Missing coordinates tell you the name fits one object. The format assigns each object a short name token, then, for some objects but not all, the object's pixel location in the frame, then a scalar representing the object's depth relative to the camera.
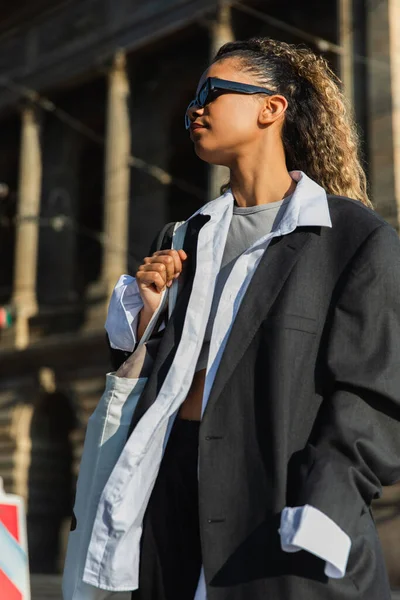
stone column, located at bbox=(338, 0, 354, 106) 14.45
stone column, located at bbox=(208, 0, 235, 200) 16.53
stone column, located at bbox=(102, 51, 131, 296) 17.88
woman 1.75
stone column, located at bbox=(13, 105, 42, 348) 19.28
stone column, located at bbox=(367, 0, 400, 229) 13.68
